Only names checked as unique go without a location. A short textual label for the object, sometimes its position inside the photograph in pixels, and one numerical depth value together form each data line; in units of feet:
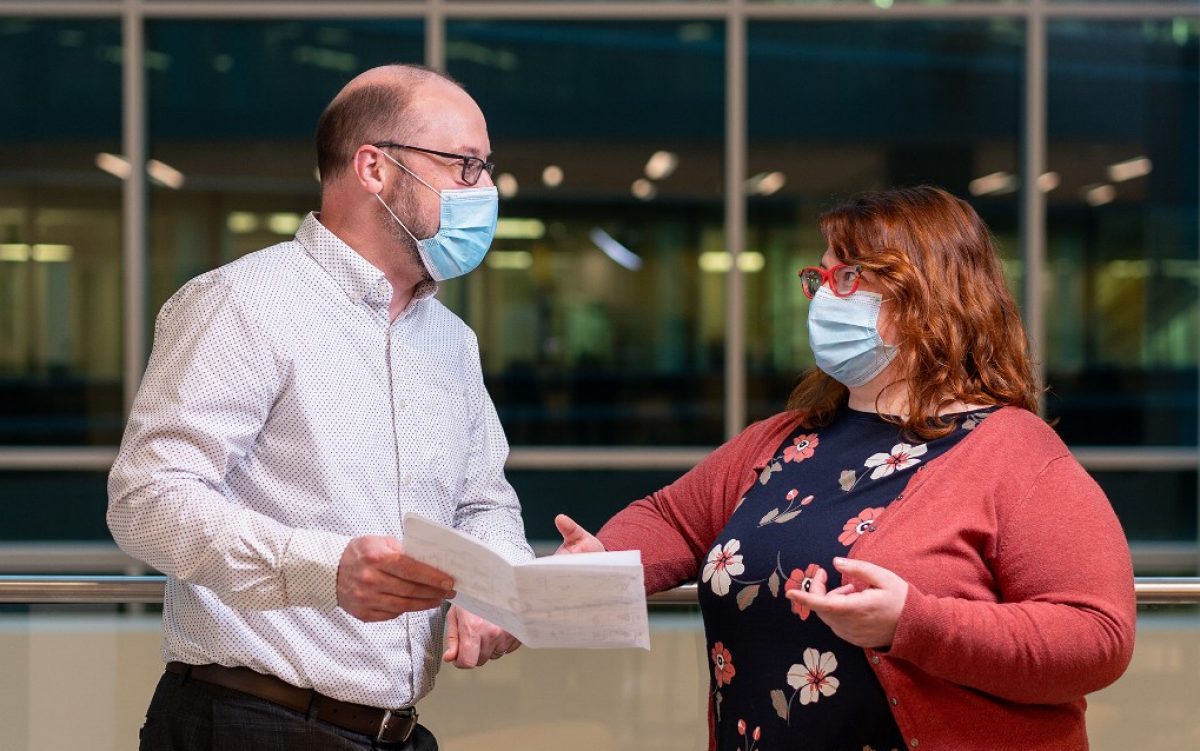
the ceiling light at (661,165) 25.07
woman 5.89
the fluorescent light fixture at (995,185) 24.56
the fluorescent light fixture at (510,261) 25.57
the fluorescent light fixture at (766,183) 24.66
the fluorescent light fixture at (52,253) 25.39
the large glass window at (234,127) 24.48
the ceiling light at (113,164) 24.64
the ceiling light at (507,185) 25.13
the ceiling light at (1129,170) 25.49
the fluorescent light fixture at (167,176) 24.90
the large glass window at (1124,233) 24.98
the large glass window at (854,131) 24.52
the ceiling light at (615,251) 26.02
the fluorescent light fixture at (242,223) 25.36
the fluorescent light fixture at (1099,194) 25.25
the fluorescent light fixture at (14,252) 25.62
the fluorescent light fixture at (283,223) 25.21
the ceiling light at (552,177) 25.41
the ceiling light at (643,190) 25.46
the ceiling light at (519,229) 25.63
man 6.12
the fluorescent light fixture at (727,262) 24.61
